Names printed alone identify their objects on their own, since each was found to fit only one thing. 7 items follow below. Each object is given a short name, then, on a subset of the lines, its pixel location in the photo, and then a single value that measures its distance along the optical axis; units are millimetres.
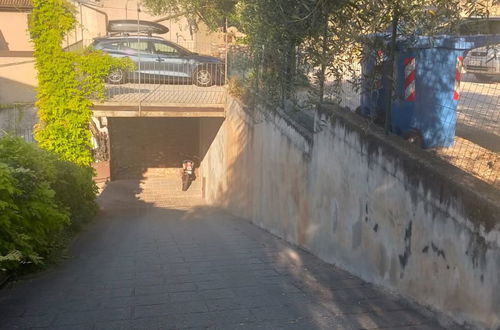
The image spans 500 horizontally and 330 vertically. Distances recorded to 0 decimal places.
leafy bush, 5246
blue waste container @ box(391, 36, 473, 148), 5867
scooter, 18667
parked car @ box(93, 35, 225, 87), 16531
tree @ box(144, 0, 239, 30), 19344
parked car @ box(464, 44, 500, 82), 5227
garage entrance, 20328
